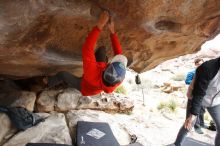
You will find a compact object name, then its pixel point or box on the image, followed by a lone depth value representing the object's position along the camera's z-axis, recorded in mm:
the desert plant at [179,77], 14422
